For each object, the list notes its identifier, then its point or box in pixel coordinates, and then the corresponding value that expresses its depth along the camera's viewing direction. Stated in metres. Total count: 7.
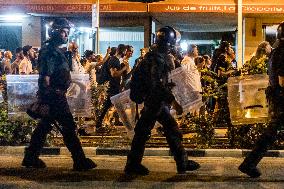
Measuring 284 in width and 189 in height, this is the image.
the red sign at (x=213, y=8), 16.61
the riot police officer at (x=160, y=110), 7.75
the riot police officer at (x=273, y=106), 7.41
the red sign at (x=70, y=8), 17.05
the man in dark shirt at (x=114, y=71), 12.99
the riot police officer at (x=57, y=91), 8.10
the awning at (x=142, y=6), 16.66
